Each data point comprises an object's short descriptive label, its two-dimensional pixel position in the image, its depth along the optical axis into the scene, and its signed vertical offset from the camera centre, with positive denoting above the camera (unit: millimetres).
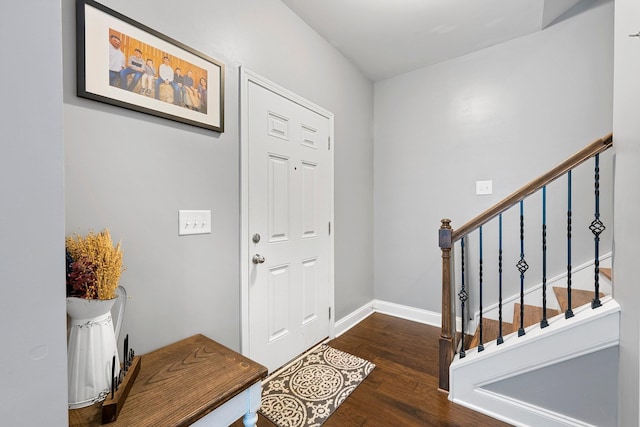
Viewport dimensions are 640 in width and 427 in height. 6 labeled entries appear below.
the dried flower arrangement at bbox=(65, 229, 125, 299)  897 -194
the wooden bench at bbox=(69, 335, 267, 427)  856 -657
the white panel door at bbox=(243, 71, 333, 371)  1755 -113
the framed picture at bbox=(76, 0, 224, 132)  1080 +644
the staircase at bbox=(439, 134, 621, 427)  1334 -833
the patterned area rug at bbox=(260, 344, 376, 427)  1529 -1150
